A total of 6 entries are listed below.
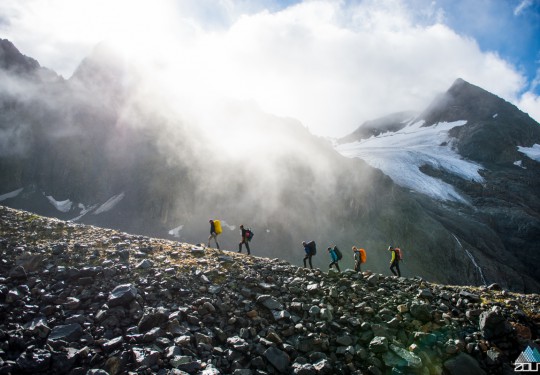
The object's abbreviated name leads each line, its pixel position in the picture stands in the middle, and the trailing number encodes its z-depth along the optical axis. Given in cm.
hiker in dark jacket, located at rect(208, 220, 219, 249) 2734
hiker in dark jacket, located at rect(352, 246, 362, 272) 2637
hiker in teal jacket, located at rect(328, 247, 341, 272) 2603
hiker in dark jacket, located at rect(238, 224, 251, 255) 2805
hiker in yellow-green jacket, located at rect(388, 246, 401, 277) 2661
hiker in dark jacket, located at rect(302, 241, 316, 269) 2697
